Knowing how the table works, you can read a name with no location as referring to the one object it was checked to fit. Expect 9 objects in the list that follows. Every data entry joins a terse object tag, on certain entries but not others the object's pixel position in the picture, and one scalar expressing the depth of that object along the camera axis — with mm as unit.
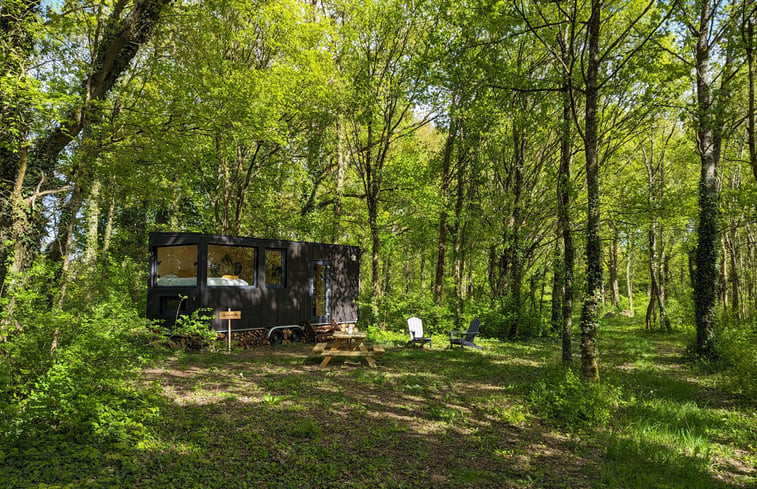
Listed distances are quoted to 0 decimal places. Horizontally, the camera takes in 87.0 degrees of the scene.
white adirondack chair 10312
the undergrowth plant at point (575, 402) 5109
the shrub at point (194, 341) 9383
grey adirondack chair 10188
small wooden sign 9373
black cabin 9523
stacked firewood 9820
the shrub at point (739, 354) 6305
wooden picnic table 8273
